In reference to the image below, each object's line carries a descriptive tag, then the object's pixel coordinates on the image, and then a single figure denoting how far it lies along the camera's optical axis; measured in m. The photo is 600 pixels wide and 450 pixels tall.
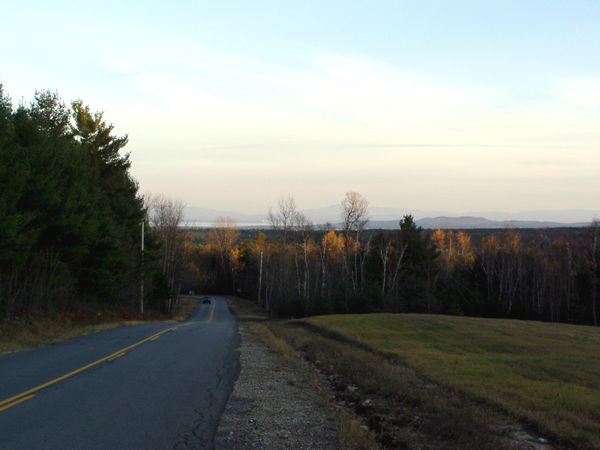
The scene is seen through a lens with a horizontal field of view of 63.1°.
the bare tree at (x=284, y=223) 61.12
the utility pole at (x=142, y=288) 41.24
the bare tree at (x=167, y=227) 64.44
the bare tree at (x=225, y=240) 118.06
